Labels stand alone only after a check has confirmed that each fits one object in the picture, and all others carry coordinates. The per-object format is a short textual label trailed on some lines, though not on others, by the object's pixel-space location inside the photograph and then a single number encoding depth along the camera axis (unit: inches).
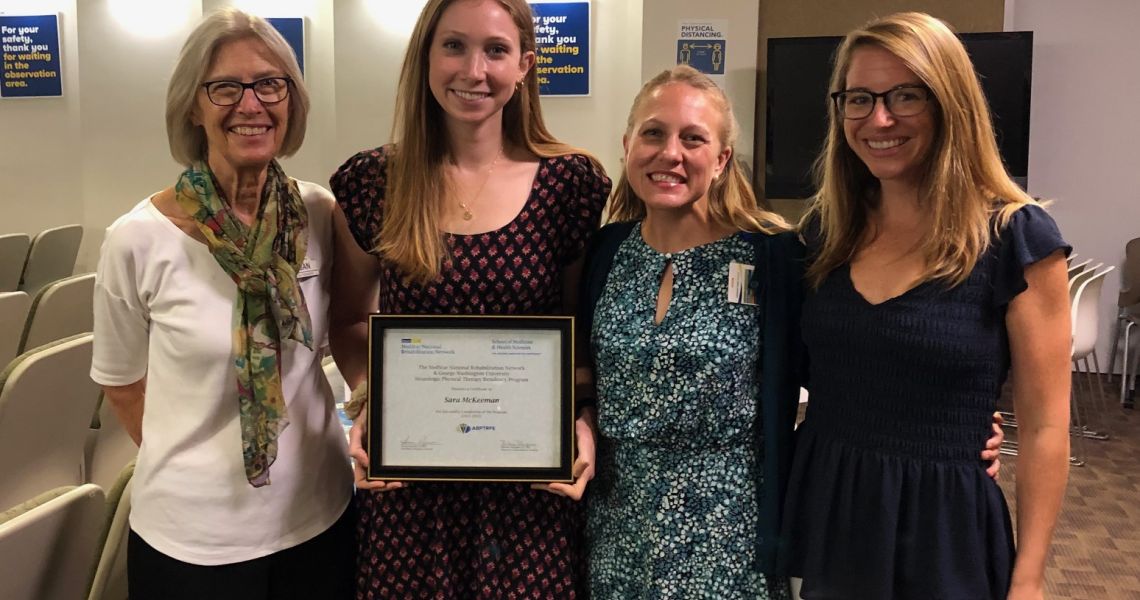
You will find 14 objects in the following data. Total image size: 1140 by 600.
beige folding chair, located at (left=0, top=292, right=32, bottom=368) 131.7
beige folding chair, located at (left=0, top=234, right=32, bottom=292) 221.8
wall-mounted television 227.3
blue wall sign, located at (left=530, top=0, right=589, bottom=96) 245.1
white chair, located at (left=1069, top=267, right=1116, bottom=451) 198.1
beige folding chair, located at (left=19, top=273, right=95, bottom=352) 132.6
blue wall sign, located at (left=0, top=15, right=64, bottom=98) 280.1
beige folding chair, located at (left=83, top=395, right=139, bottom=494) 119.6
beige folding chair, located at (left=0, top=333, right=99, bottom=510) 89.0
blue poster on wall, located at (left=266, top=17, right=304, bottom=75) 258.5
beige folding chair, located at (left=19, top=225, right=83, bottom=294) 239.3
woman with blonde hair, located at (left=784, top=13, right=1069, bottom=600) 54.6
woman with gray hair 58.2
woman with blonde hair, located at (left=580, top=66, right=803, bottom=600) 62.9
